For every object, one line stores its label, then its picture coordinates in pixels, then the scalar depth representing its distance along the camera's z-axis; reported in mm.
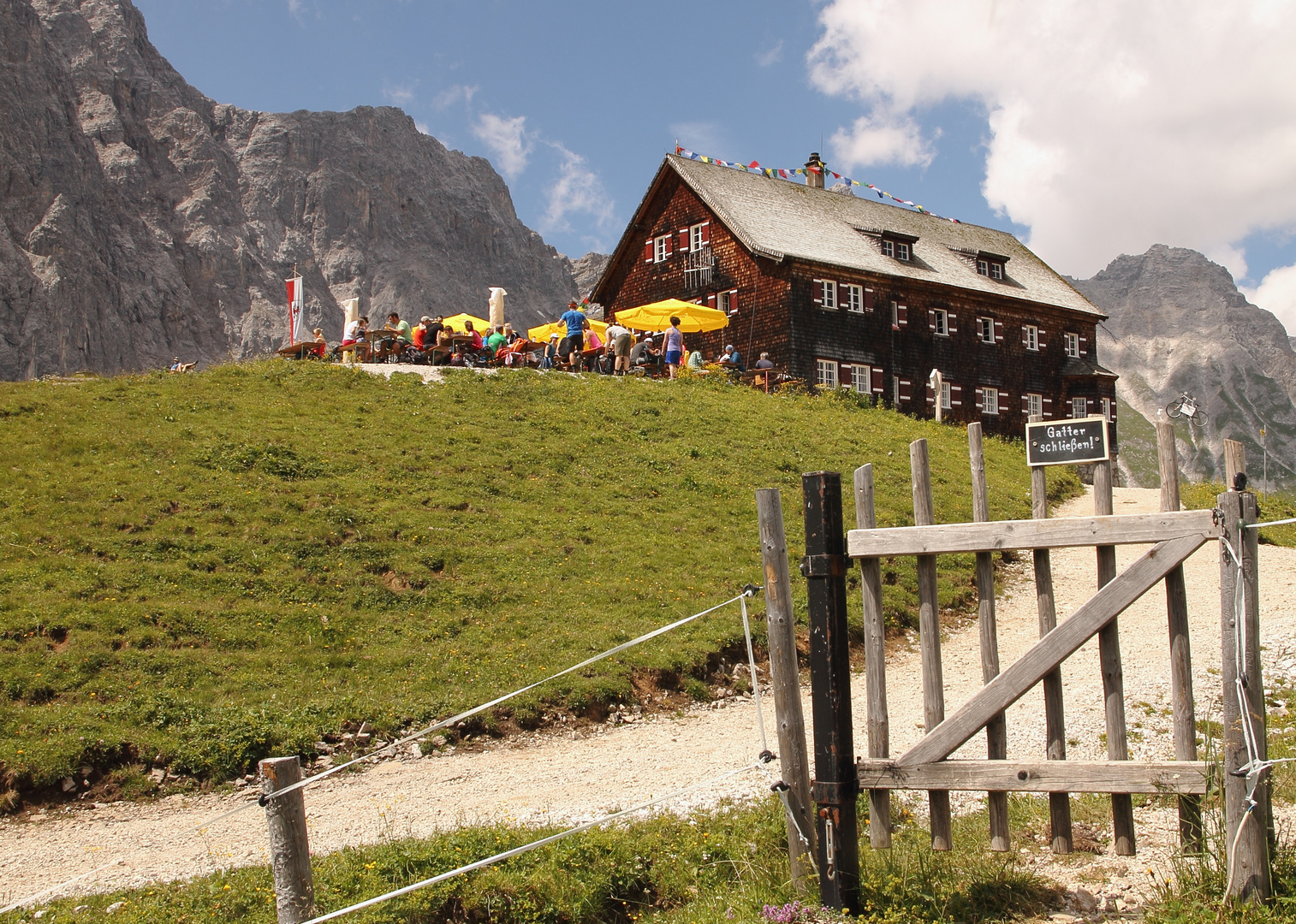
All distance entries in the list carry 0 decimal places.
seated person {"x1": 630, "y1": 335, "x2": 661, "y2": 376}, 31703
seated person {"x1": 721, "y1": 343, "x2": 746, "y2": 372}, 33438
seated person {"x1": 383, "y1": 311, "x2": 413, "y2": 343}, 30295
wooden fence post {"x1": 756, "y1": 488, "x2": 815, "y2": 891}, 6047
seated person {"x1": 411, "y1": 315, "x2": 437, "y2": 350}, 30656
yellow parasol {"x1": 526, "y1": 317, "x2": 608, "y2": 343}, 33750
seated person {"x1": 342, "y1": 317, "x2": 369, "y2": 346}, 30484
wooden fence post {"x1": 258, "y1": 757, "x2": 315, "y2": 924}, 5484
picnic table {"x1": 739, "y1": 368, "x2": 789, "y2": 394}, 32875
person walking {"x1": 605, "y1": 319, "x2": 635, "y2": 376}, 31438
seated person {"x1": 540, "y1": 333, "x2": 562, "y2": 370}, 31253
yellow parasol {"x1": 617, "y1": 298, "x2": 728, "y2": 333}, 33688
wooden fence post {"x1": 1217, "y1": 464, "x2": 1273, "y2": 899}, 5102
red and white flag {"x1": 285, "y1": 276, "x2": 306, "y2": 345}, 32094
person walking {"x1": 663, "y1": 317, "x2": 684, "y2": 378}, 31531
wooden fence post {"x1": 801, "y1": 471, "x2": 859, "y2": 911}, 5559
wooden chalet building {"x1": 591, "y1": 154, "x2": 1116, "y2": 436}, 38719
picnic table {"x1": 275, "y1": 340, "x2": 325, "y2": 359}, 28953
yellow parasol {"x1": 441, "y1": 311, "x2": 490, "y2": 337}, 33406
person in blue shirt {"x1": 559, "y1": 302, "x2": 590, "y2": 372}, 30328
